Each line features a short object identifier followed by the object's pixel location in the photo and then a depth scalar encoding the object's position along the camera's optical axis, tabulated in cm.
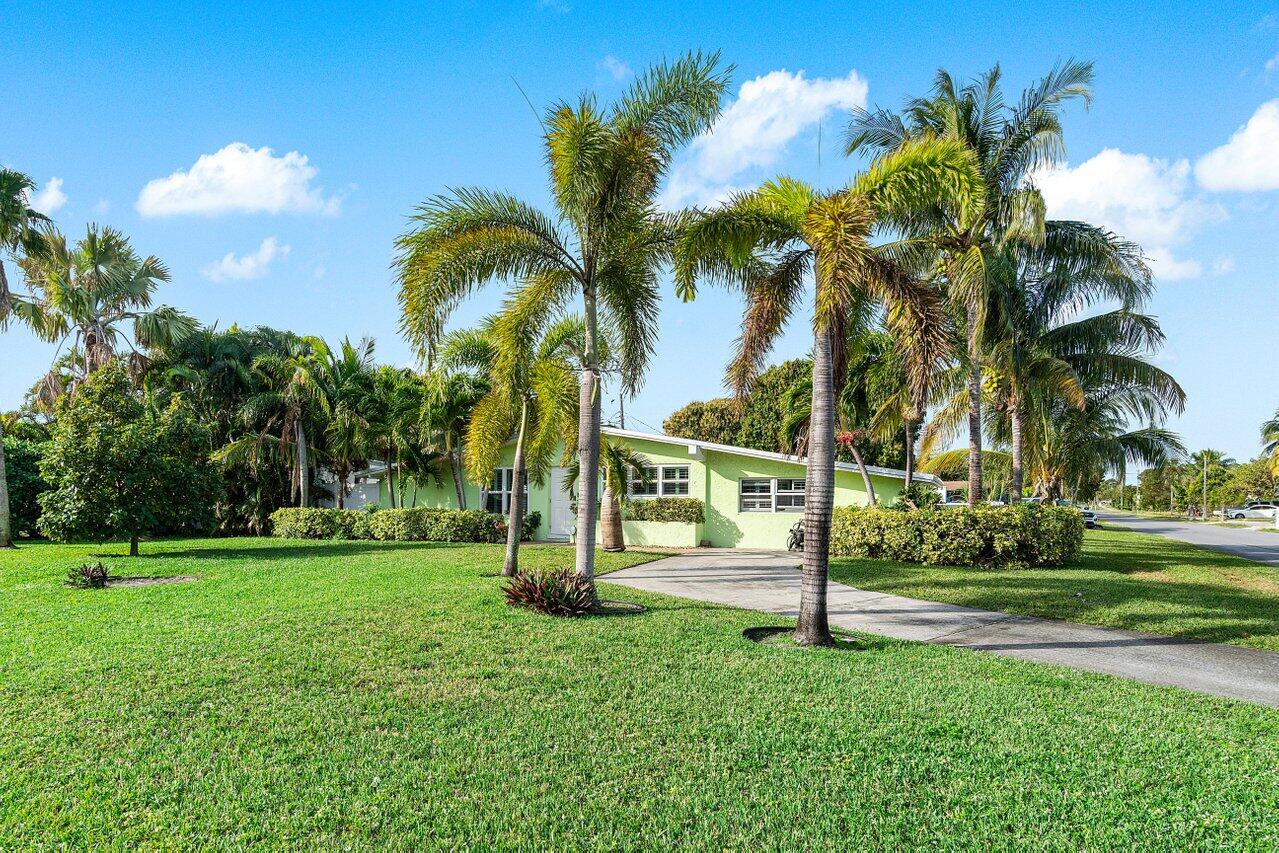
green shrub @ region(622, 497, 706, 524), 2195
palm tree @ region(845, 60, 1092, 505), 1595
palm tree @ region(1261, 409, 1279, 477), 6064
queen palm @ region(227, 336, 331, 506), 2467
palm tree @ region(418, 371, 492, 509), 2178
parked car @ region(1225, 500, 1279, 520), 6662
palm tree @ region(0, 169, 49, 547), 1855
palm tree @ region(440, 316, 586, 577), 1298
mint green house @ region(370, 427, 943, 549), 2164
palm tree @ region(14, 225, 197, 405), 2398
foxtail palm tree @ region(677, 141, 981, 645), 784
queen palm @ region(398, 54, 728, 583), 952
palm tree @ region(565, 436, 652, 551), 1742
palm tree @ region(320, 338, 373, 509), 2392
